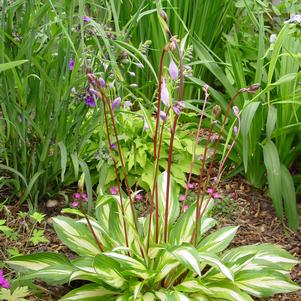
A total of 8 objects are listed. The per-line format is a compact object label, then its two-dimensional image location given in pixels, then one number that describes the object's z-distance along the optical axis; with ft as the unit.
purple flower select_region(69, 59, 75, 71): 7.94
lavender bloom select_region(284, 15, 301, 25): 6.30
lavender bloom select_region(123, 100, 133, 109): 8.19
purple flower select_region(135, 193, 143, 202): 8.36
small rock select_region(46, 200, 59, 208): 8.51
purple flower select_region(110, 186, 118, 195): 8.46
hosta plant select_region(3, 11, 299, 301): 6.00
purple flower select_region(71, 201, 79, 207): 7.99
